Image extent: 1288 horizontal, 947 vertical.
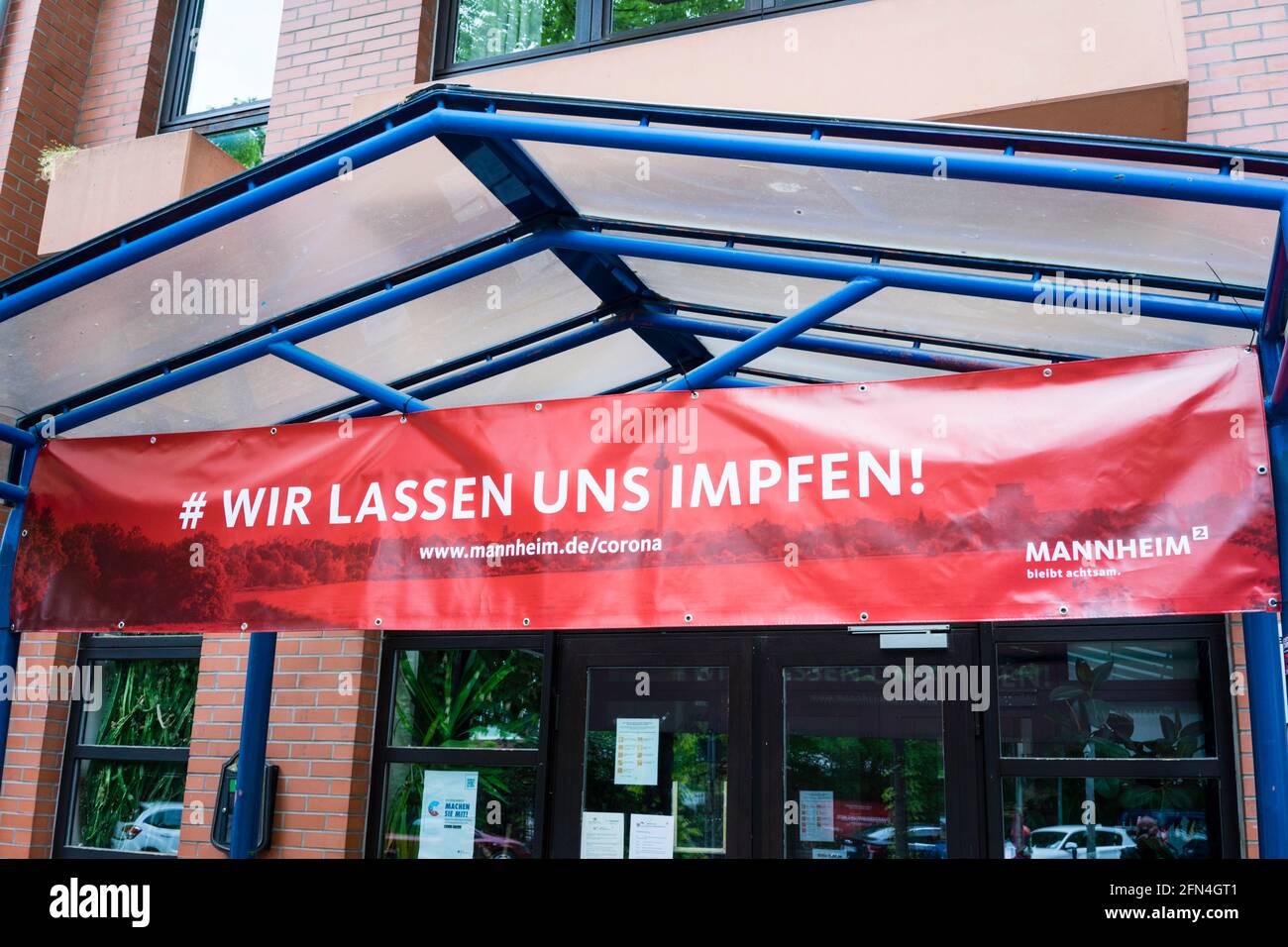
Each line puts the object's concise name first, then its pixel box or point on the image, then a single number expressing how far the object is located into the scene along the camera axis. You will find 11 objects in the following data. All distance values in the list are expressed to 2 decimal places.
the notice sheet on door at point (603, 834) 5.84
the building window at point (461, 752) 5.98
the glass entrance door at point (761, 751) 5.44
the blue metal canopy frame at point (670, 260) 3.28
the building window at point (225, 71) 8.22
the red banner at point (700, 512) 3.28
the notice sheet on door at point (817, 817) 5.56
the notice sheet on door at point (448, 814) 5.98
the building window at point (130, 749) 6.76
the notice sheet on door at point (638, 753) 5.88
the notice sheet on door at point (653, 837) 5.77
